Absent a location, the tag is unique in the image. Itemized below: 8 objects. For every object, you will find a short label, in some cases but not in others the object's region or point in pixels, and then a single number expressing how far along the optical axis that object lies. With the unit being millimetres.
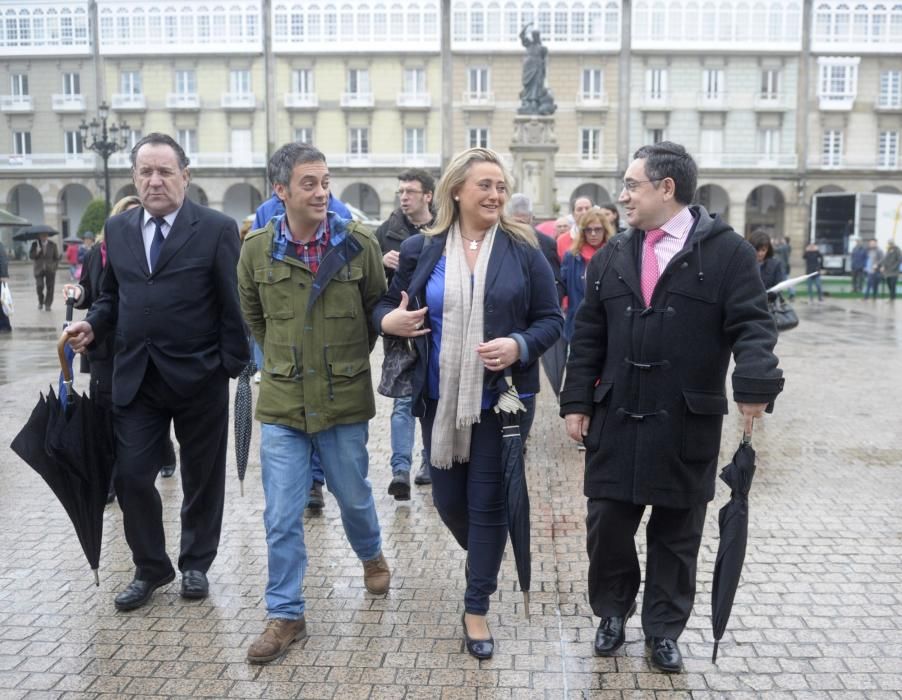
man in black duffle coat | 3762
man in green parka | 4176
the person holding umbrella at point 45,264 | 21688
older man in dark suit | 4523
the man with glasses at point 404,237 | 6401
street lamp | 31625
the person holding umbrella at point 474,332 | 3975
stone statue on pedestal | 26031
